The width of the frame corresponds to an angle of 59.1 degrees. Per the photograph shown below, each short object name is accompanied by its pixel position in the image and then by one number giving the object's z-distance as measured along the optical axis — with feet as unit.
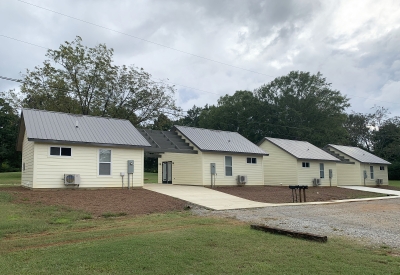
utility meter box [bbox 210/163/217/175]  74.02
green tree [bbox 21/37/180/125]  106.22
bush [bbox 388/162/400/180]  157.28
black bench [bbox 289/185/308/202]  57.21
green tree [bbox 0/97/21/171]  131.67
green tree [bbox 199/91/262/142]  172.96
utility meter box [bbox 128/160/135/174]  60.75
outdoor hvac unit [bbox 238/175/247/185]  77.53
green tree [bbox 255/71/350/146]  163.40
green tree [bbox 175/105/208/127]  224.29
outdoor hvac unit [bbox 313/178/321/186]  93.25
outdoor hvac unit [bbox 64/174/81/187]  53.83
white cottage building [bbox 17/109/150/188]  53.36
